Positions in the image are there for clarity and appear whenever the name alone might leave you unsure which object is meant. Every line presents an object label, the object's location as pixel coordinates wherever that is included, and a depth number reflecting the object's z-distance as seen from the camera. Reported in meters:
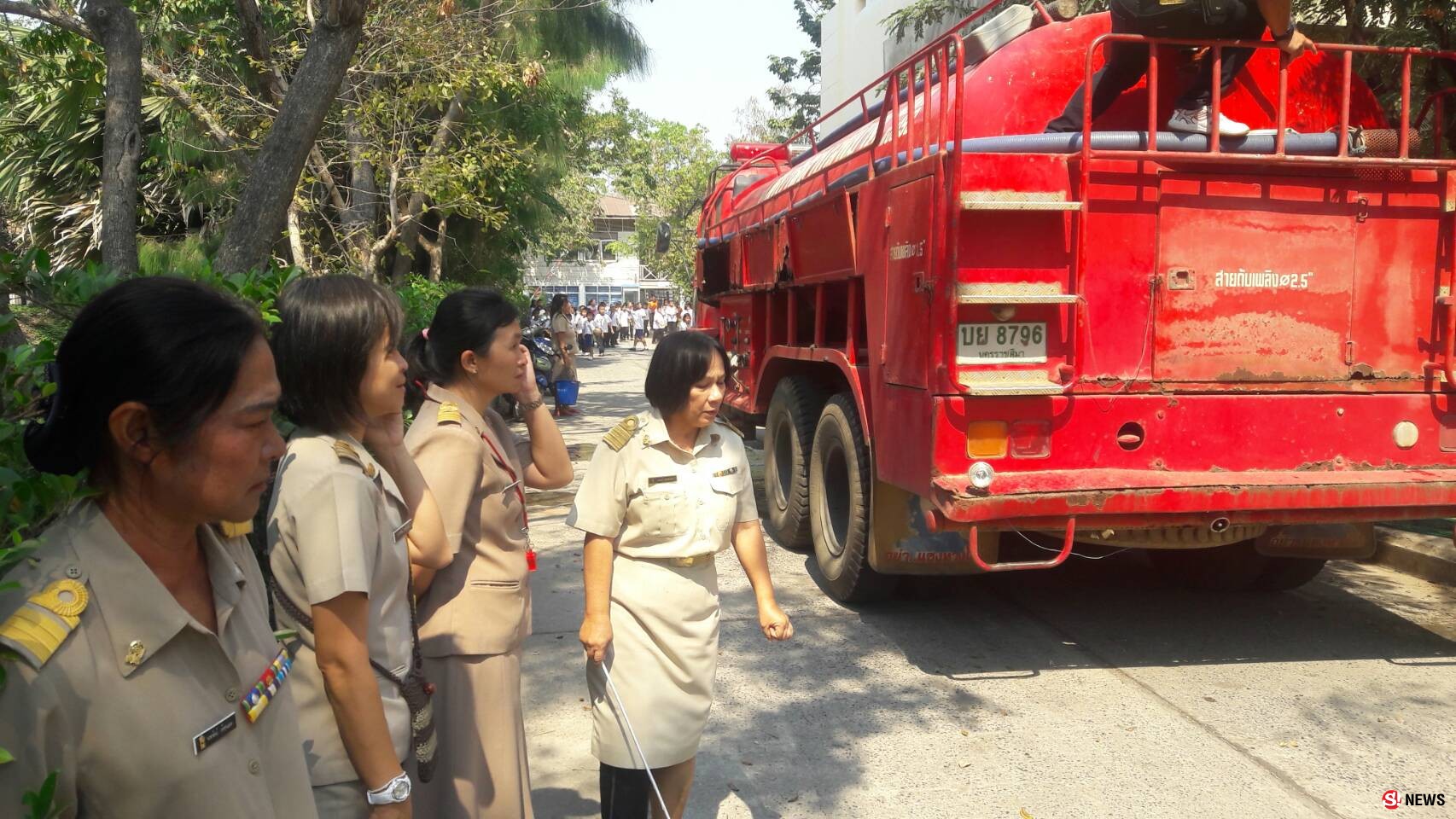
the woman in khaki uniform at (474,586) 2.44
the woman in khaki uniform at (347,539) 1.85
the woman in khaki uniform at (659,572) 2.86
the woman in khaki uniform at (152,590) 1.25
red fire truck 4.42
